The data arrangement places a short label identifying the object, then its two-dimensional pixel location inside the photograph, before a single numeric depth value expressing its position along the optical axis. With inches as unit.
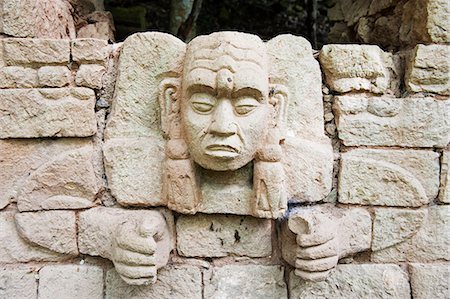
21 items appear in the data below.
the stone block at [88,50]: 81.0
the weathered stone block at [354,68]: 83.3
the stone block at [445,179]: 84.7
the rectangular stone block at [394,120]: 83.3
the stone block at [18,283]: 84.0
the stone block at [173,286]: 85.5
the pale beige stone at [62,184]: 82.1
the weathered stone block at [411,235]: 85.1
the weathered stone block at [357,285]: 86.0
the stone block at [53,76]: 80.4
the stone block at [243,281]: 86.2
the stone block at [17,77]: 80.2
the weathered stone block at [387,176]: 84.2
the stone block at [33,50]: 80.0
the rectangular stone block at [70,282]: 85.0
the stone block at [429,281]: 86.2
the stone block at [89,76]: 81.3
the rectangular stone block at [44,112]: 80.6
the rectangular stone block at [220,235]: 85.3
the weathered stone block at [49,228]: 83.0
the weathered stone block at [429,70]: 82.5
